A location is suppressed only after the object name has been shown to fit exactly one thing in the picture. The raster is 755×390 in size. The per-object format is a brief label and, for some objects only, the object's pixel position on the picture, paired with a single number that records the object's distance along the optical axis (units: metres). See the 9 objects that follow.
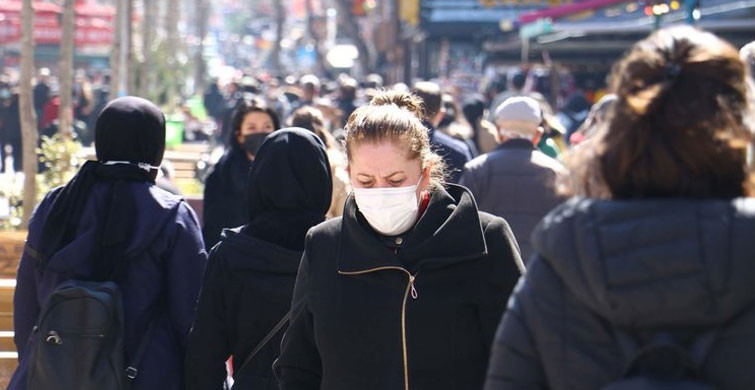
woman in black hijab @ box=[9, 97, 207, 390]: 8.94
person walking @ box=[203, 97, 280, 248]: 14.60
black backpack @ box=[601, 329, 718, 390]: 4.73
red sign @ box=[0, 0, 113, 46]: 76.19
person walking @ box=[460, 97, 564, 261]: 14.19
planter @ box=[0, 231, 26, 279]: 14.38
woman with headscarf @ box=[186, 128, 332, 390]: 9.02
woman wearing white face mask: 6.99
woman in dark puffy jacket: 4.80
